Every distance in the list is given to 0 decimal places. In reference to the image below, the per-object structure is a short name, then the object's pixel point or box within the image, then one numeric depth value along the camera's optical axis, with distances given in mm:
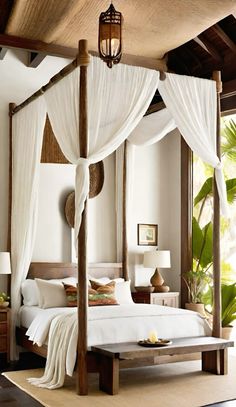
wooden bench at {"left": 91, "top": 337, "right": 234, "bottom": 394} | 5383
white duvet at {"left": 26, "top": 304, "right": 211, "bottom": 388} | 5664
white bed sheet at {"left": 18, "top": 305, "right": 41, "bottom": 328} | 6836
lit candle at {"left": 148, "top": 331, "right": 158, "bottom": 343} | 5686
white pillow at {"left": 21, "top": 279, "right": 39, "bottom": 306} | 7121
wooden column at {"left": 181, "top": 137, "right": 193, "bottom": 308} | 8523
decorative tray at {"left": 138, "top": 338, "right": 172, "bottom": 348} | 5617
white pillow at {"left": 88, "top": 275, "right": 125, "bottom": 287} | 7505
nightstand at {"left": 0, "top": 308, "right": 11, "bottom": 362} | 6961
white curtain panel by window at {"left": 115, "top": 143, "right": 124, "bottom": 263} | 8328
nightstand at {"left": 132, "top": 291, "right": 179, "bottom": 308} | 8016
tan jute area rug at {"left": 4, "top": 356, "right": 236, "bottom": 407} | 5168
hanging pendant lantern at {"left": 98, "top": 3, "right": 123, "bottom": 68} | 4469
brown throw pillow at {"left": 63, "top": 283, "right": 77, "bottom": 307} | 6812
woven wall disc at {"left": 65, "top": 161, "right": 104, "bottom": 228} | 8016
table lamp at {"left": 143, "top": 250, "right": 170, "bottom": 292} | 8180
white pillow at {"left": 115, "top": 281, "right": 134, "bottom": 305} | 7401
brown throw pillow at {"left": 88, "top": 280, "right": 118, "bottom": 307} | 6855
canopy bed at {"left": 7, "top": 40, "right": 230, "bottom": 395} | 5555
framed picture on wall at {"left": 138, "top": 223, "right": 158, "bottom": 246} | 8664
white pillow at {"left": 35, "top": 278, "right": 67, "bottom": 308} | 6840
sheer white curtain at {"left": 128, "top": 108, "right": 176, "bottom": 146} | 7258
